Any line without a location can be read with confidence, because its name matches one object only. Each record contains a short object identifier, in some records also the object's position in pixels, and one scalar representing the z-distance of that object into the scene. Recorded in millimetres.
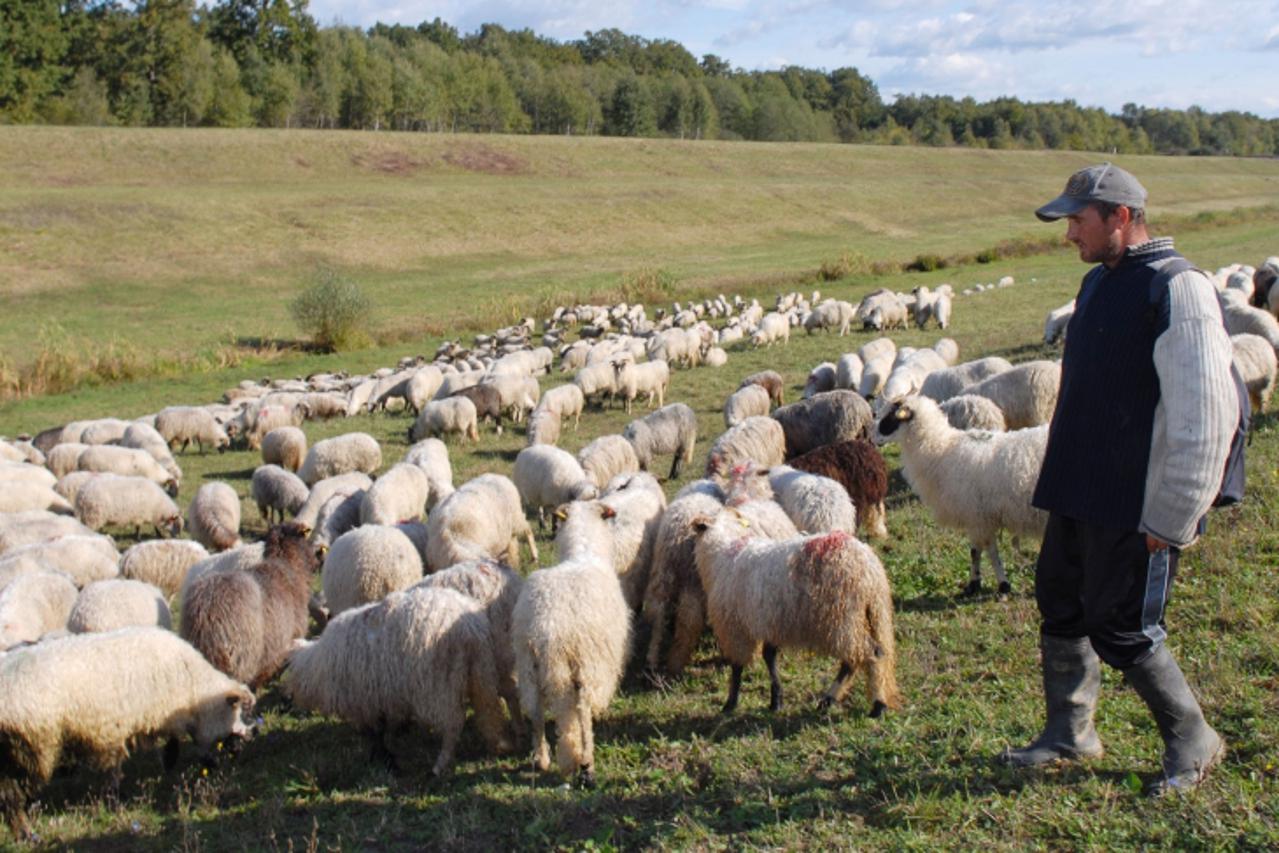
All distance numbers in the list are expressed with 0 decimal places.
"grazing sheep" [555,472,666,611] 7988
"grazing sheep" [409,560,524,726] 6359
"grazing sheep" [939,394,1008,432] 11297
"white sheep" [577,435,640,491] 12703
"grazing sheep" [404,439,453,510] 12055
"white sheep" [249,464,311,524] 13055
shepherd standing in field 3799
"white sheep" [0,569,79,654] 7508
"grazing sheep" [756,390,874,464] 12883
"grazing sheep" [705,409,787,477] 11539
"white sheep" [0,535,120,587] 9328
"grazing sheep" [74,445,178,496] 14859
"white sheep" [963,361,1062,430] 12180
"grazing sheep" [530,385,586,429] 16797
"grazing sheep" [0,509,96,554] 10719
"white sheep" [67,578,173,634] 7484
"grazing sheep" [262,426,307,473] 15945
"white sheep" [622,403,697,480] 13922
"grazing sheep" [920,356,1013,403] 13867
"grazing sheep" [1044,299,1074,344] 19422
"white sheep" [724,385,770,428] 15141
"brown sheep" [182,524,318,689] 7039
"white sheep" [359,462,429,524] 10617
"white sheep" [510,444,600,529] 11797
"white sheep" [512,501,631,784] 5590
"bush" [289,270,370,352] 29594
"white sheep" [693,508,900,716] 5730
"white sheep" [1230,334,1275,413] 11461
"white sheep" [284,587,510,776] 6051
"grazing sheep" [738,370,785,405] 16828
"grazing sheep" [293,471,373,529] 11469
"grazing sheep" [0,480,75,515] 12664
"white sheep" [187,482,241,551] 11625
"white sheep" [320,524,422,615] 8289
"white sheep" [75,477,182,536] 12898
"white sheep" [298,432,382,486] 14523
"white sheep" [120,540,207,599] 9672
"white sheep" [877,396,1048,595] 7691
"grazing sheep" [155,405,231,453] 18094
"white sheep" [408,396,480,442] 17000
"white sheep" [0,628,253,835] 5613
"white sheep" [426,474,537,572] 8820
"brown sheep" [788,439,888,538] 9570
